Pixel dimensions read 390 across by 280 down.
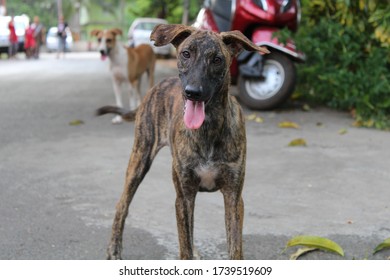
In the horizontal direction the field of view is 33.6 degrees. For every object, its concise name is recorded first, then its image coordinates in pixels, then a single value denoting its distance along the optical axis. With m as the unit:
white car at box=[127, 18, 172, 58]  29.08
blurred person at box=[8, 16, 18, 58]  31.33
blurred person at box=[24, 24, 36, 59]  32.28
